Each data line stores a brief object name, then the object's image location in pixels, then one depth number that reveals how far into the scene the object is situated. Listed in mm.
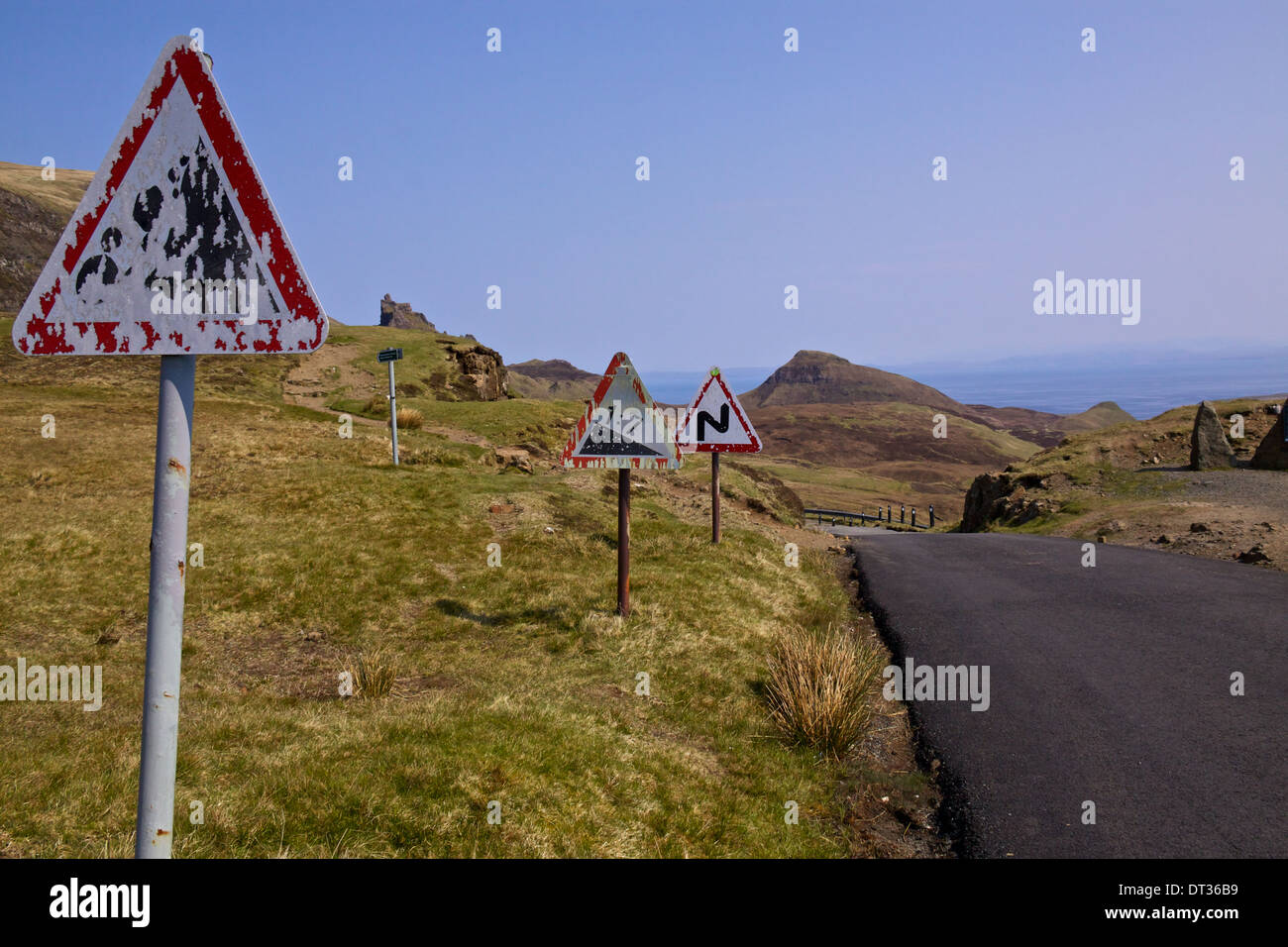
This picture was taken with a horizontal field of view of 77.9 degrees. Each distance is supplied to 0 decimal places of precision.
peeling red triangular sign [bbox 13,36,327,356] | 2842
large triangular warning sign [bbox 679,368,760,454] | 14266
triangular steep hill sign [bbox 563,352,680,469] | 10453
